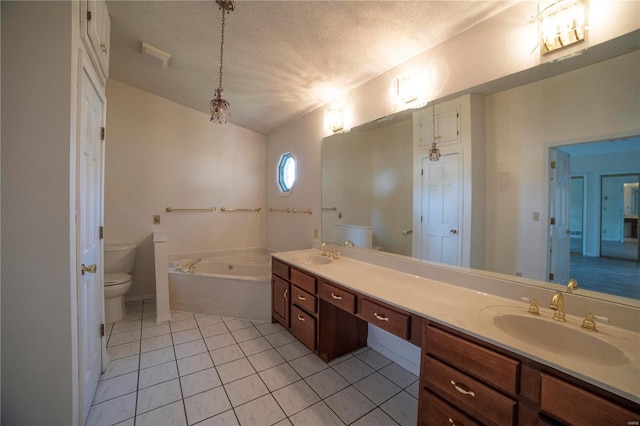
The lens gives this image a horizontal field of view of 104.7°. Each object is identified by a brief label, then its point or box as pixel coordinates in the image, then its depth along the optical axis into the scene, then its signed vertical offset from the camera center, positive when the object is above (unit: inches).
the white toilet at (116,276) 100.0 -28.5
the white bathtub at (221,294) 105.8 -36.8
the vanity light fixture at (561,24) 42.8 +34.2
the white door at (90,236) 49.2 -6.1
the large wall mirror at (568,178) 41.4 +7.0
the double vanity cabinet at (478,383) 28.8 -23.4
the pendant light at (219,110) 70.9 +29.1
